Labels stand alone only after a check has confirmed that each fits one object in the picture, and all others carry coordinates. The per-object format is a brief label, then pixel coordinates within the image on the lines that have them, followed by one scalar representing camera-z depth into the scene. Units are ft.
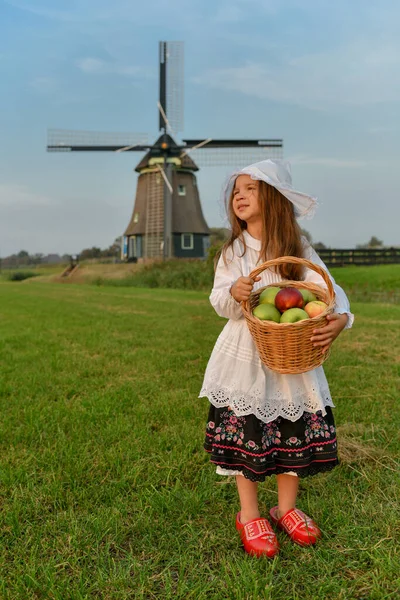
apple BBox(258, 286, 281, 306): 6.79
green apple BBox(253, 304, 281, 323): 6.59
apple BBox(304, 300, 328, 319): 6.61
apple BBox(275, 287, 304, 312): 6.59
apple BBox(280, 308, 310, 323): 6.45
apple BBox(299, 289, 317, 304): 6.86
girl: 6.95
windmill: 88.48
